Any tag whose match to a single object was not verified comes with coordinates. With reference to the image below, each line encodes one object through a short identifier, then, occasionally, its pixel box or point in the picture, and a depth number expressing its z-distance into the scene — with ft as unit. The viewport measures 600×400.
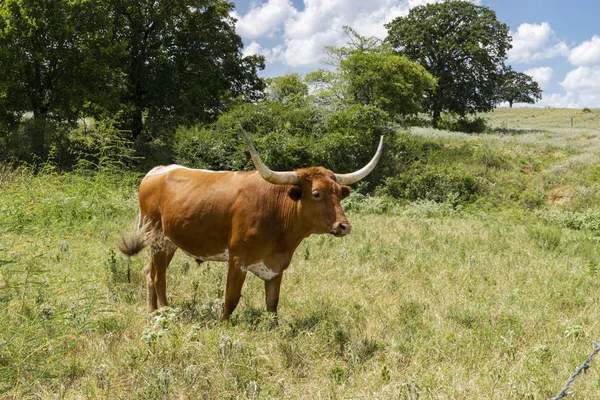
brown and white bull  13.92
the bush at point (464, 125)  125.39
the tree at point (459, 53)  123.85
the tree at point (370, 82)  75.00
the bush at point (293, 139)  56.75
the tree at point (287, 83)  134.31
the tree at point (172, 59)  76.74
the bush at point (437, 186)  54.49
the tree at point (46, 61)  59.11
